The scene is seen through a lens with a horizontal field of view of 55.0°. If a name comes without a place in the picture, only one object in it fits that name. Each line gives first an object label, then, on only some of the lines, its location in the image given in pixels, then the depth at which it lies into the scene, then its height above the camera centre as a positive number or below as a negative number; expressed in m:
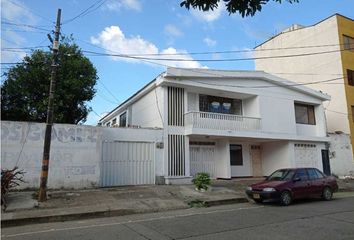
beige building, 26.44 +9.31
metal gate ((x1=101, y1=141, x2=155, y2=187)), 17.05 +0.69
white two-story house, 18.92 +3.42
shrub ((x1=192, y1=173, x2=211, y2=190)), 15.77 -0.22
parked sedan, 12.86 -0.43
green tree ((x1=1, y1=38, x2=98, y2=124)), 22.06 +5.89
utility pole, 12.00 +1.84
